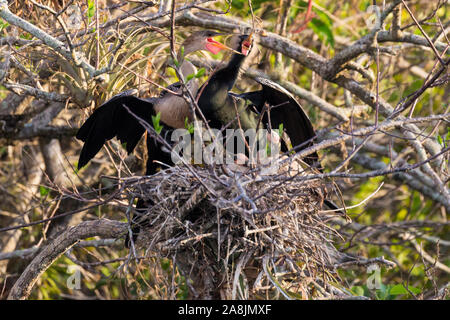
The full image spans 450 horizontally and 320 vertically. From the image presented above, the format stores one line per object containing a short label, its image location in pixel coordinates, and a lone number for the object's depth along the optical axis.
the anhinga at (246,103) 7.34
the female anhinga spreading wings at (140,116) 7.10
